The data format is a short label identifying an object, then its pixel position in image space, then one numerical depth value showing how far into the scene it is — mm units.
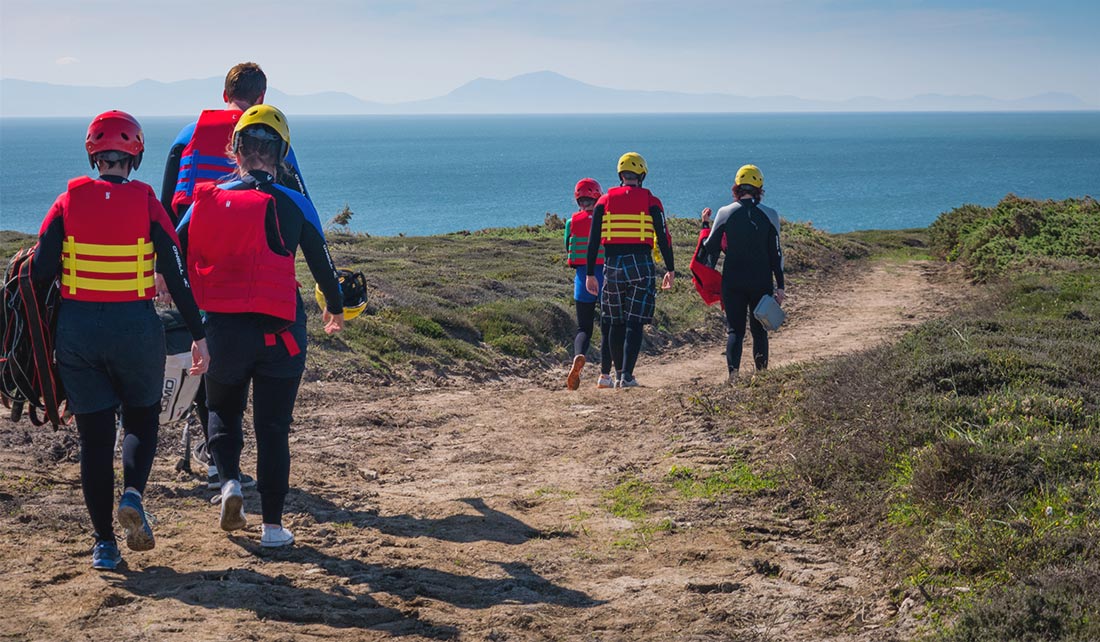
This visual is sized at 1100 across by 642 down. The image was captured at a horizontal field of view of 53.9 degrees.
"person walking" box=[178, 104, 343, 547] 5867
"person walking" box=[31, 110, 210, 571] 5535
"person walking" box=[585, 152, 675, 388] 11328
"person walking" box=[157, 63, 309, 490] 6902
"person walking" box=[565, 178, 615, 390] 12055
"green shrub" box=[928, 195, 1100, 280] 24281
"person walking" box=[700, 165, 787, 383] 10945
